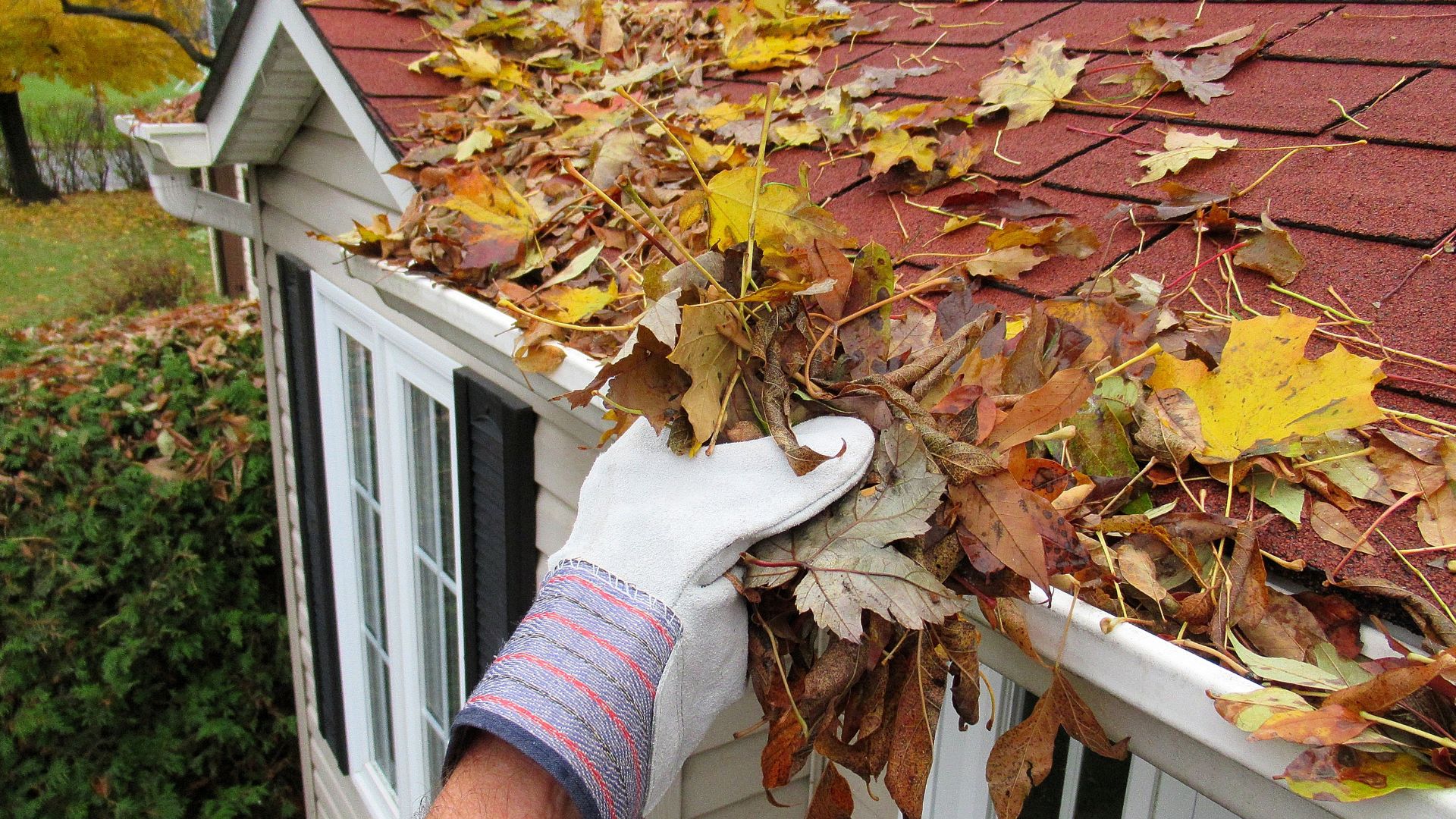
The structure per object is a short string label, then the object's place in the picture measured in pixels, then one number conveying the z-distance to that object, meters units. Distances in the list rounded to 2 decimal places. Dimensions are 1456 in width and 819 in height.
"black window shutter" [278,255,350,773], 4.04
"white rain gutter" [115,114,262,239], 4.10
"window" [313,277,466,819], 3.27
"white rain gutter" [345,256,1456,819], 0.77
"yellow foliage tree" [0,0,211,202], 11.12
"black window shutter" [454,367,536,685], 2.48
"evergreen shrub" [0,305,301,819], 5.76
